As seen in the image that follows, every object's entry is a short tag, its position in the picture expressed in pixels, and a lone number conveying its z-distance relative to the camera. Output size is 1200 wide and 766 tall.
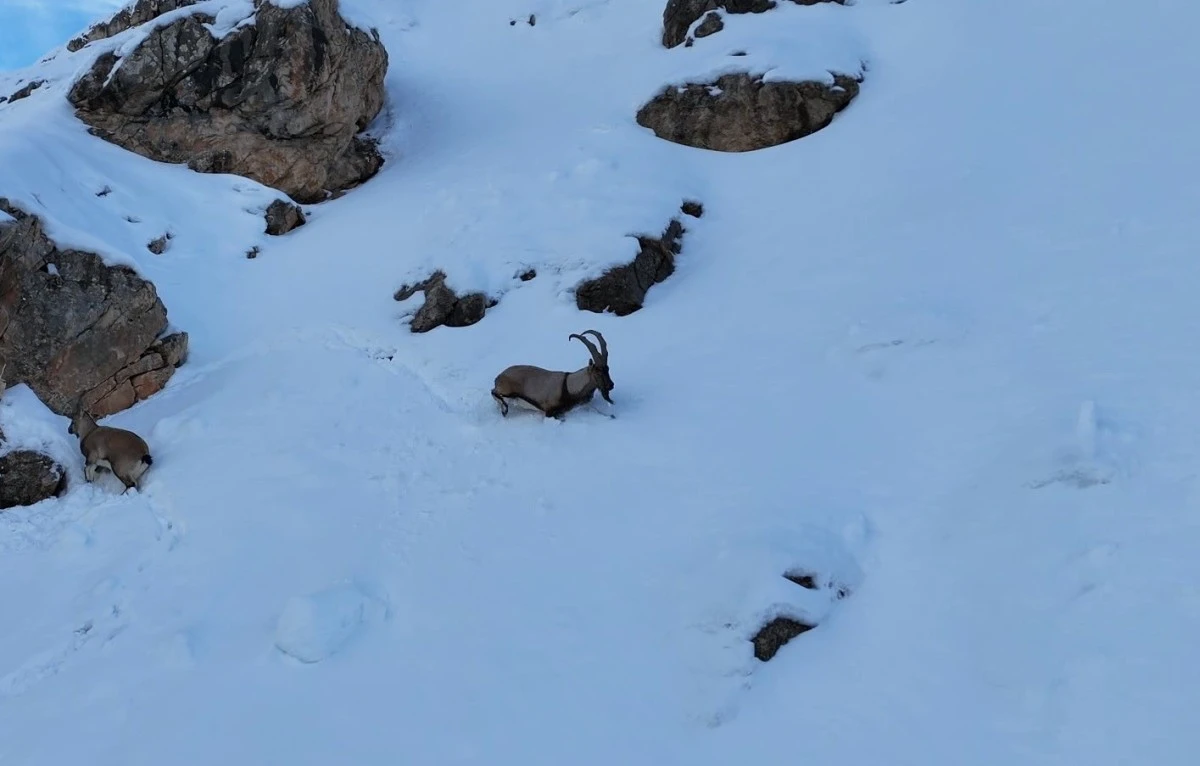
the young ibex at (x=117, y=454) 10.33
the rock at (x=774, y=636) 6.94
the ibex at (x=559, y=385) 10.74
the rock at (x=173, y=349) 12.98
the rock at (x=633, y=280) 13.29
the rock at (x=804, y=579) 7.35
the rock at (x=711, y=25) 20.25
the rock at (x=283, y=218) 17.63
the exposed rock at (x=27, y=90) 21.40
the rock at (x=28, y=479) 10.38
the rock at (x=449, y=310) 13.70
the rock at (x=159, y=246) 15.76
